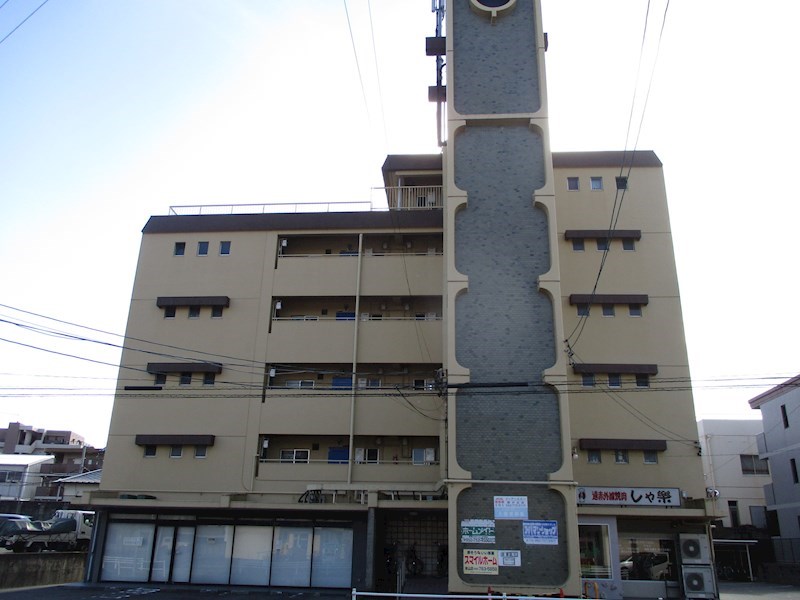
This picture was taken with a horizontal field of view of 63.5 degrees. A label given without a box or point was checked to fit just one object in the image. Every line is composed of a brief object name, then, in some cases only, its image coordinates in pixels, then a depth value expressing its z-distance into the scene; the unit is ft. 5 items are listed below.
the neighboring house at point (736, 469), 156.66
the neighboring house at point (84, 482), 86.17
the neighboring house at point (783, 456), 122.01
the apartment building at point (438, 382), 70.49
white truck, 102.32
